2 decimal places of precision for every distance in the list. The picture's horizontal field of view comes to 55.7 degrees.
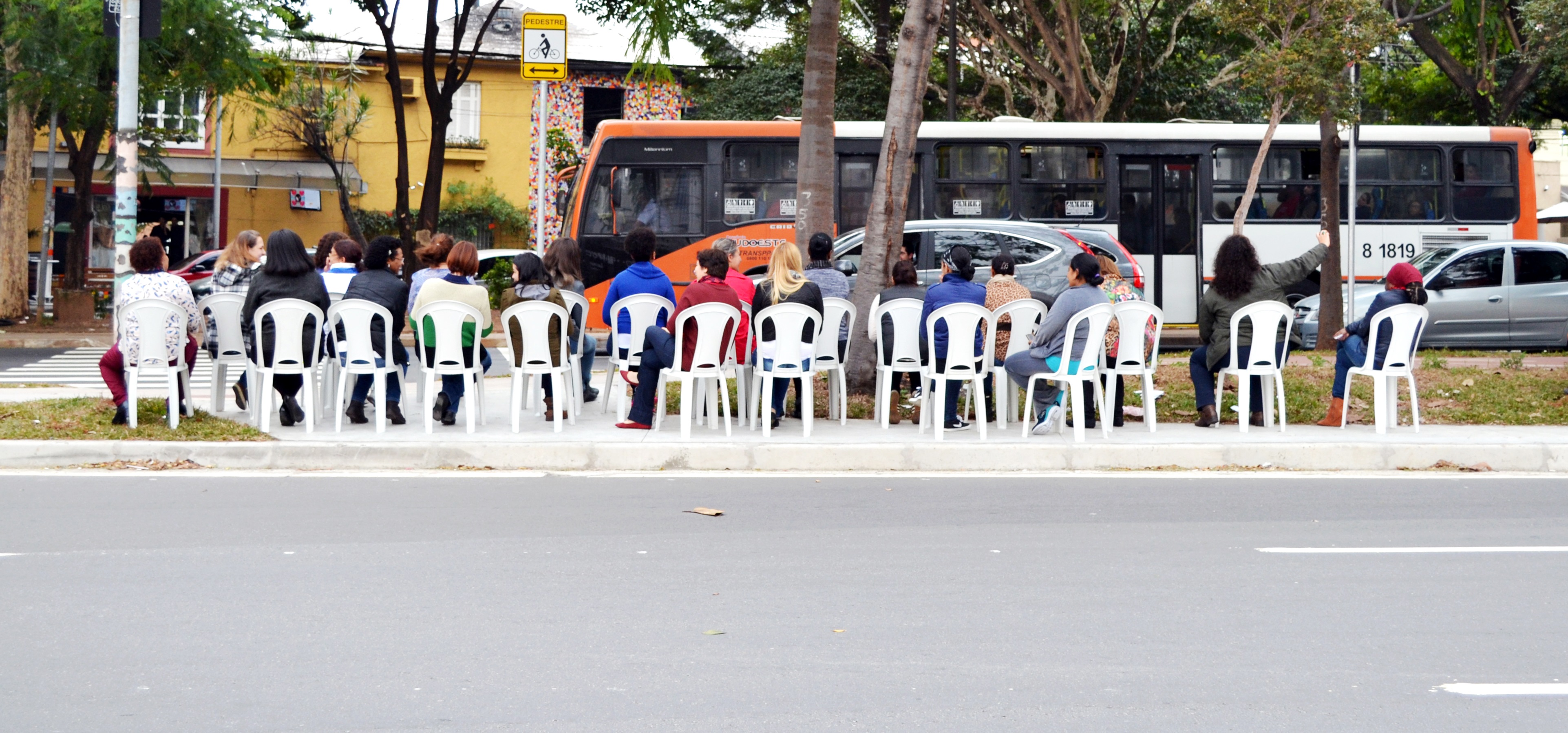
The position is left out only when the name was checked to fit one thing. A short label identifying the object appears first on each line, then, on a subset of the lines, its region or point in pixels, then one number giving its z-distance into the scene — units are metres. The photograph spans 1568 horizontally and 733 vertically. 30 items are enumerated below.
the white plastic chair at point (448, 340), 10.41
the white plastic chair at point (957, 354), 10.41
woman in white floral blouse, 9.90
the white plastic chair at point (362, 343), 10.29
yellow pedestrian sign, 13.62
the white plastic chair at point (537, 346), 10.48
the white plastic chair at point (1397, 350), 10.52
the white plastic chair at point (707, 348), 10.26
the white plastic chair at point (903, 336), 10.89
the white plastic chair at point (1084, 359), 10.16
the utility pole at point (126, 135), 11.09
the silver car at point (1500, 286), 18.38
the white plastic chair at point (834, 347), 11.13
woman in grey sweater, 10.47
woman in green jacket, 10.99
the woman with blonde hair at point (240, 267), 11.38
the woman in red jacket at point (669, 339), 10.51
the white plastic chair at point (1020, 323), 11.08
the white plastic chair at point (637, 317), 10.98
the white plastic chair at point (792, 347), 10.44
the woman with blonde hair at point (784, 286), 10.81
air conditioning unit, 34.97
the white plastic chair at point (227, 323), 10.60
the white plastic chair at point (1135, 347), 10.46
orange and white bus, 19.19
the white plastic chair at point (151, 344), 9.87
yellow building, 34.19
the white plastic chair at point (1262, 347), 10.64
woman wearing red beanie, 10.86
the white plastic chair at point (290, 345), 10.16
